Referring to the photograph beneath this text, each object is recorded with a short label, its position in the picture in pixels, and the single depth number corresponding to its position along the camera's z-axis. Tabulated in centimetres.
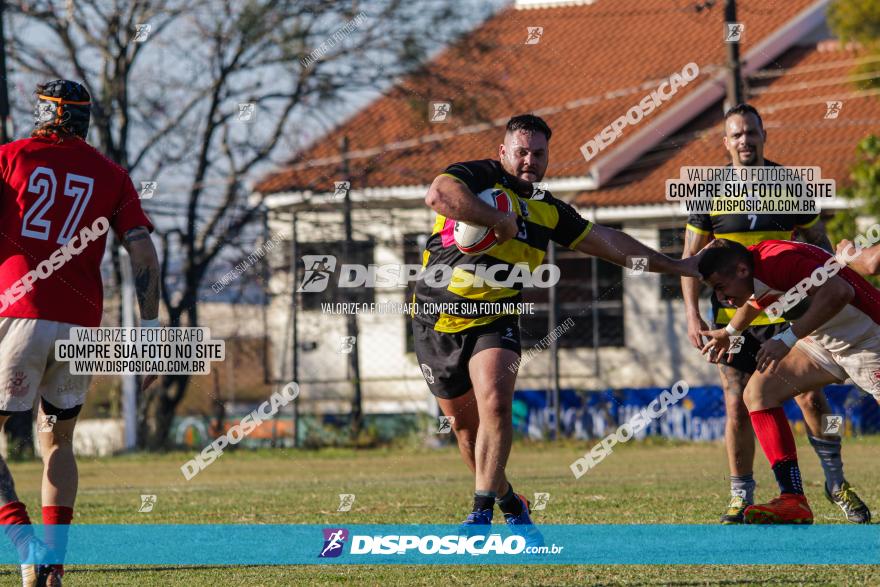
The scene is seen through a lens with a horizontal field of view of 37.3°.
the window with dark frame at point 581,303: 2239
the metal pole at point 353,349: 1939
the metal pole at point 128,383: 1841
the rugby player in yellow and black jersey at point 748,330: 827
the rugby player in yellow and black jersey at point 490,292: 629
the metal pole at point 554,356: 1980
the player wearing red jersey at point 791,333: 687
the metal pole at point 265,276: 1966
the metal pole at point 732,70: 2036
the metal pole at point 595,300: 2203
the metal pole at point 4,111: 1853
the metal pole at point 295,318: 1900
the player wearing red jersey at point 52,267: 579
